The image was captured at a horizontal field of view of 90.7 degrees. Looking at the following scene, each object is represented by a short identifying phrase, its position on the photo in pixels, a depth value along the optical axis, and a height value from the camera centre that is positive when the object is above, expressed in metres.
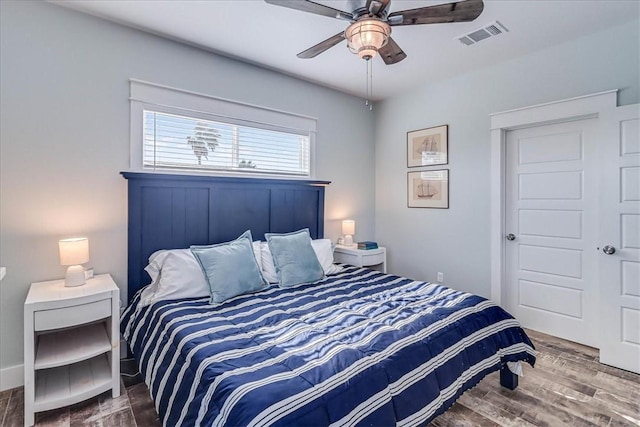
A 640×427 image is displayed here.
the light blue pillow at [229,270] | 2.30 -0.44
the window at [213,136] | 2.74 +0.77
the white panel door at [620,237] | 2.50 -0.19
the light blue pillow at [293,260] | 2.71 -0.42
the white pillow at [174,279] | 2.29 -0.50
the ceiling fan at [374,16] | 1.69 +1.09
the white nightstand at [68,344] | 1.88 -0.90
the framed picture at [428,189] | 3.82 +0.30
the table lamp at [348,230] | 4.01 -0.22
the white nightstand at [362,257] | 3.78 -0.54
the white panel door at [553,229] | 2.90 -0.15
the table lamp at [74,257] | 2.18 -0.31
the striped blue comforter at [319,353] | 1.24 -0.68
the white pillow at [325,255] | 3.11 -0.42
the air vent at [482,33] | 2.60 +1.54
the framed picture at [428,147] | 3.81 +0.83
